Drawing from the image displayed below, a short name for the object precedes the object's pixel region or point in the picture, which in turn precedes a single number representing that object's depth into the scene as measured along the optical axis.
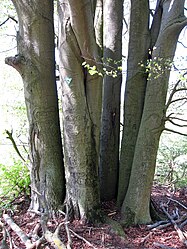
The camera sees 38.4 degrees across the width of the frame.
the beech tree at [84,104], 2.93
